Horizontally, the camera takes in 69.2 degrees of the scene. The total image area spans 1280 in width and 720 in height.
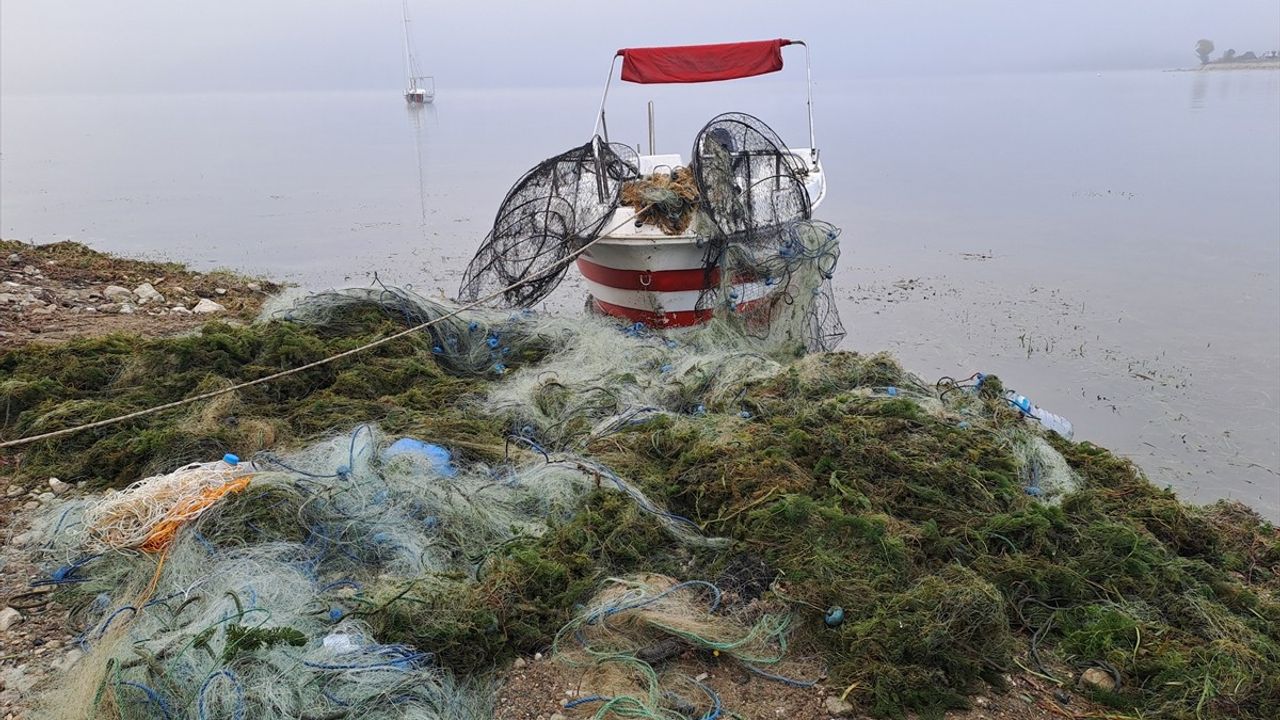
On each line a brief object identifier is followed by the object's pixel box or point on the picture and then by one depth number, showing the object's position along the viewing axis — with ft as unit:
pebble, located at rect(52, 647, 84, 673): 10.52
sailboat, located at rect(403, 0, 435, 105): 265.54
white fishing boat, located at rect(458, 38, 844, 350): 24.31
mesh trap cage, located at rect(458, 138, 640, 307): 24.95
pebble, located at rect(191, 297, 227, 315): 28.09
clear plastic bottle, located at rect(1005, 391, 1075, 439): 19.16
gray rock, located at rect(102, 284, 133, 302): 27.68
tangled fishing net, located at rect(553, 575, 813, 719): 10.19
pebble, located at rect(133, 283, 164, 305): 28.09
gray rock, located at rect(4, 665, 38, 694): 10.23
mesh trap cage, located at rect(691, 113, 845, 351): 24.17
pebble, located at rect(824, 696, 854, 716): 10.09
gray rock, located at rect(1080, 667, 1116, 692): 10.52
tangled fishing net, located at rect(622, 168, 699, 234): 25.36
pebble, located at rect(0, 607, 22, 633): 11.23
